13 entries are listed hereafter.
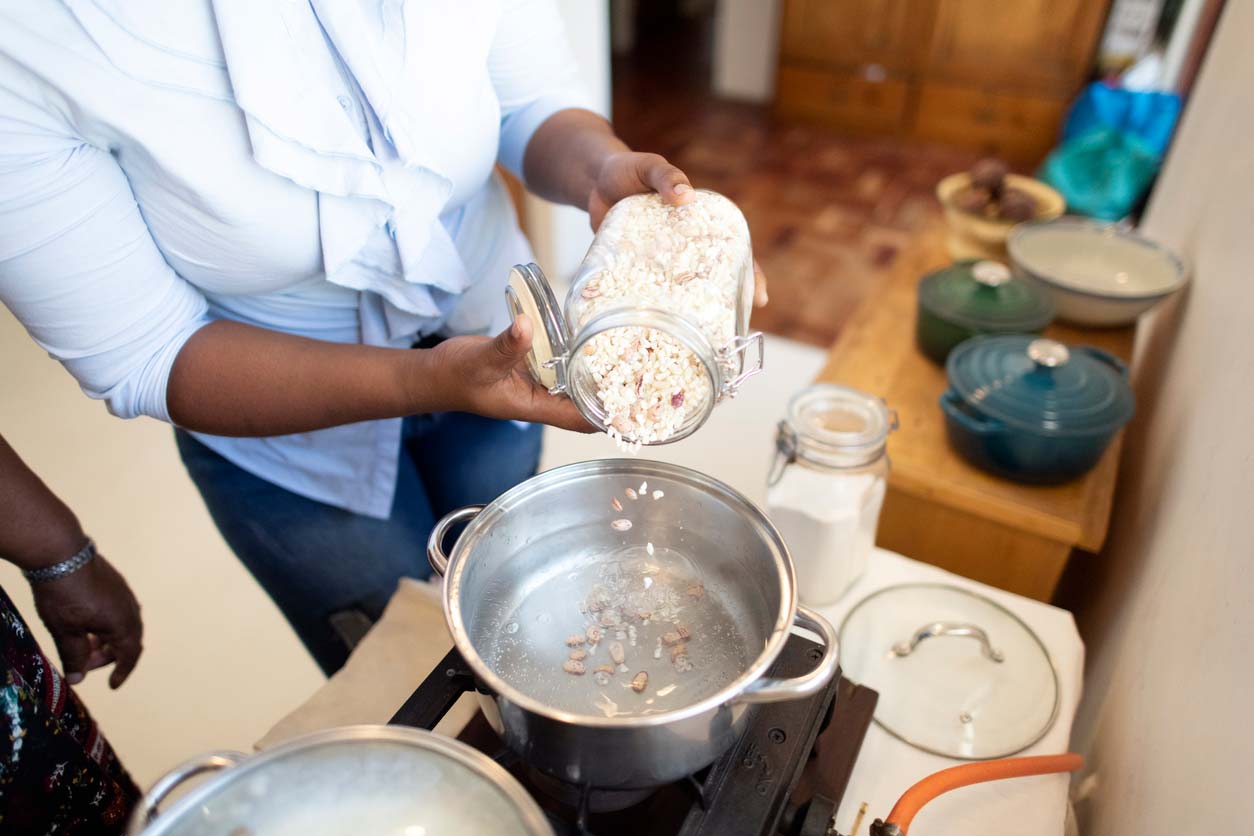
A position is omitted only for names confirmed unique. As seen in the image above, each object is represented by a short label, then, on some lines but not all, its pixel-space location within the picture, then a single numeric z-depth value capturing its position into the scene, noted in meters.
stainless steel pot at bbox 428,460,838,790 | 0.47
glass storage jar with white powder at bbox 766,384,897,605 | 0.85
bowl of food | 1.41
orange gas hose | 0.62
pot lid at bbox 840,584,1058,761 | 0.74
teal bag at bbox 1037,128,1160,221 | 1.81
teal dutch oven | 0.95
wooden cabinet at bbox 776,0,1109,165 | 3.20
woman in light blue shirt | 0.57
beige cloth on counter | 0.77
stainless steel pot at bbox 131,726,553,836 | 0.43
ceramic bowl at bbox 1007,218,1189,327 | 1.21
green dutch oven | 1.14
